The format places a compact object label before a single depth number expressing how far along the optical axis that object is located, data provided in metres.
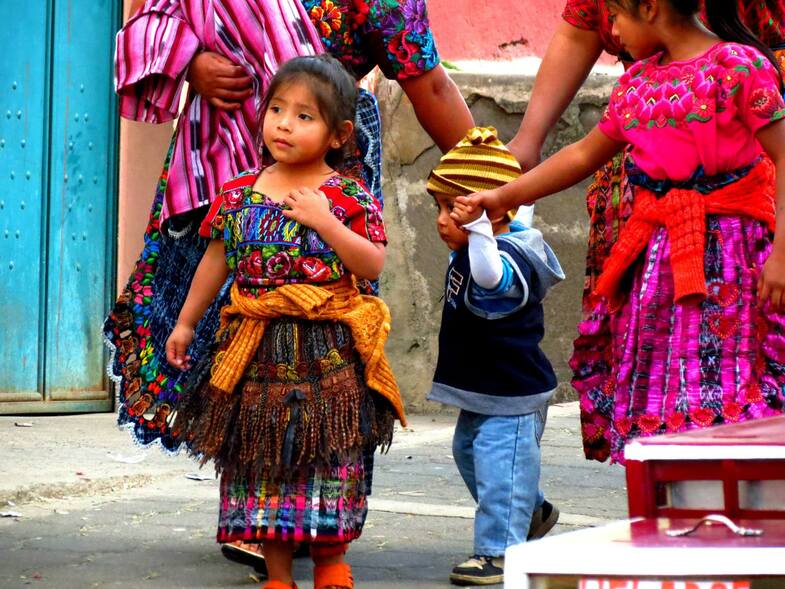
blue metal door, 13.67
